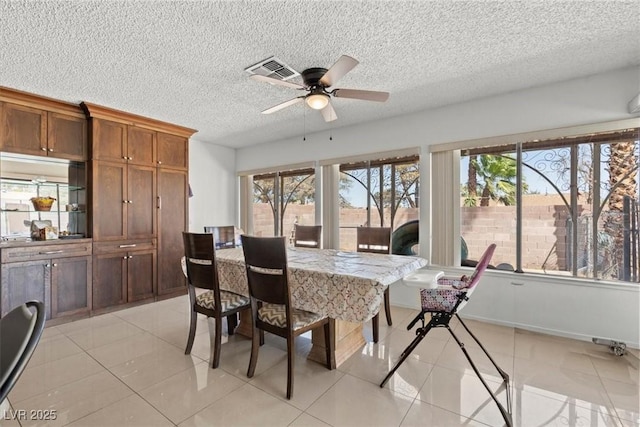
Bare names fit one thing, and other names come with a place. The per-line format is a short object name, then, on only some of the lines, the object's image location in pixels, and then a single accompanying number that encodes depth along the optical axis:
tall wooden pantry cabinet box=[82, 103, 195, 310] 3.51
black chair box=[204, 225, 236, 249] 3.77
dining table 1.88
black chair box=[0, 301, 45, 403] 0.75
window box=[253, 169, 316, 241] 4.93
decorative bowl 3.36
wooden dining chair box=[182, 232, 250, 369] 2.28
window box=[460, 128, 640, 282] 2.71
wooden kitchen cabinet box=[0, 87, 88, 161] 2.97
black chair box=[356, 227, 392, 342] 3.16
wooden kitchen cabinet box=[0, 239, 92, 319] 2.91
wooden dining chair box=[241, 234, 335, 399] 1.91
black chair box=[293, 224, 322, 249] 3.82
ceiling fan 2.21
